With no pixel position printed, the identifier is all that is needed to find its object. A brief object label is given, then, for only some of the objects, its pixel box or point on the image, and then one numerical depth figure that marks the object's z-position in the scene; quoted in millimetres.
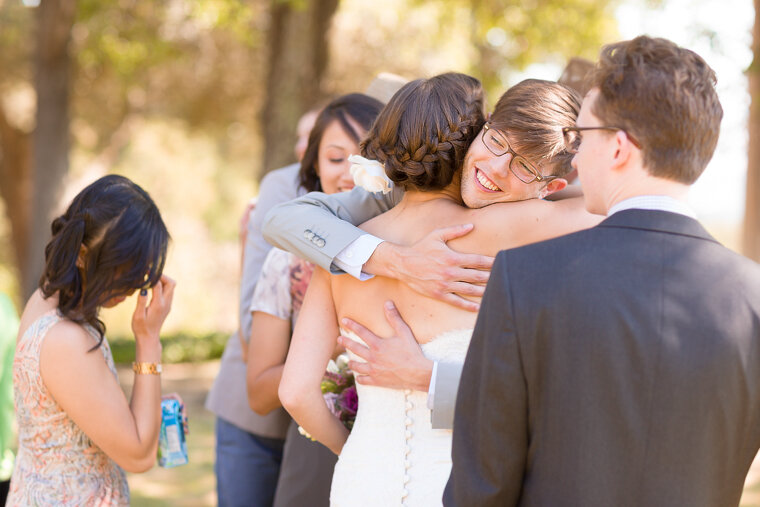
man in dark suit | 1500
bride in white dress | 2078
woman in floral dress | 2395
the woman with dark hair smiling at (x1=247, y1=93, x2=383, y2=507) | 2945
